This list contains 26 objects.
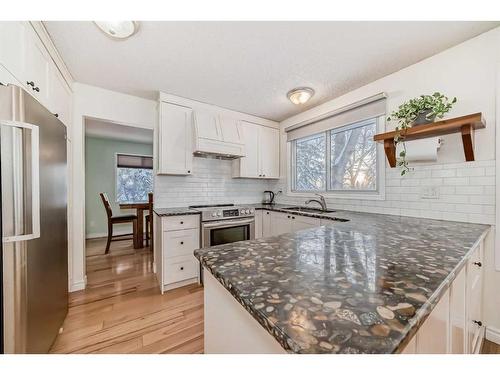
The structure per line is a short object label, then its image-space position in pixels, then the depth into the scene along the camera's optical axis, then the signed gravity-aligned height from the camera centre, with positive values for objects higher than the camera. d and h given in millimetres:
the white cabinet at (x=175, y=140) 2496 +571
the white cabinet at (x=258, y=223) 2887 -526
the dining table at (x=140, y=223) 3830 -694
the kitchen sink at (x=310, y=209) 2567 -319
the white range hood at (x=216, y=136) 2611 +650
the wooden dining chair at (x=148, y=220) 3467 -702
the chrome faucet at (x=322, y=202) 2611 -209
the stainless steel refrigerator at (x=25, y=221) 940 -174
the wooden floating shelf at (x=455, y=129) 1418 +425
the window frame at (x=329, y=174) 2135 +149
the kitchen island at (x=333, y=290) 387 -272
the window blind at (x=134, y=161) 4977 +612
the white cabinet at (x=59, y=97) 1675 +805
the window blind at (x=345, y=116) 2148 +836
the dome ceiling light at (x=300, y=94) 2209 +982
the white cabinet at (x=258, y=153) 3135 +519
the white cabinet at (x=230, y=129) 2780 +774
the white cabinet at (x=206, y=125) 2605 +776
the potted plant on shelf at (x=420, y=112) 1562 +581
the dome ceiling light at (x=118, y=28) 1392 +1092
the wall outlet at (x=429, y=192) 1740 -56
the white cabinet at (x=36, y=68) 1284 +800
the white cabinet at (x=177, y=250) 2238 -712
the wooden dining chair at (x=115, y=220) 3649 -630
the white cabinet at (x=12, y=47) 1052 +757
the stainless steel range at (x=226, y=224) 2414 -477
